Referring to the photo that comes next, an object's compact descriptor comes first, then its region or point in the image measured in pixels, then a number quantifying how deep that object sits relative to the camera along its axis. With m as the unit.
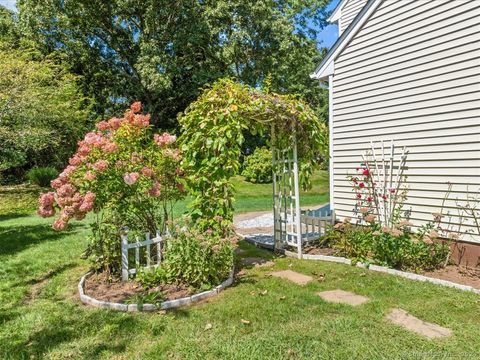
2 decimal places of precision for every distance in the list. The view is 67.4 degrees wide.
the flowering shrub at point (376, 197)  5.41
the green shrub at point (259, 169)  17.45
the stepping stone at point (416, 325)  2.89
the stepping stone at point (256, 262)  5.10
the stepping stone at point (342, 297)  3.56
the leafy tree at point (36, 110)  9.56
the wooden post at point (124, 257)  4.07
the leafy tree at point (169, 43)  16.56
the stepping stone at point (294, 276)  4.29
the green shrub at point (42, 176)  15.66
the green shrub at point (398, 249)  4.51
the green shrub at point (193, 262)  3.87
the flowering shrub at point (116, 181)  3.99
